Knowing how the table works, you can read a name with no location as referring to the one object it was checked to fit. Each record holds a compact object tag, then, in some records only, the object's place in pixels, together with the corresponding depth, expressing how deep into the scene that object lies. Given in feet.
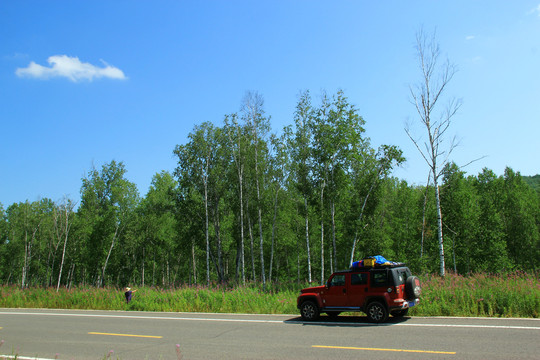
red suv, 34.94
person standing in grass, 60.34
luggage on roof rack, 36.86
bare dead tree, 58.48
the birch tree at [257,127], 101.76
